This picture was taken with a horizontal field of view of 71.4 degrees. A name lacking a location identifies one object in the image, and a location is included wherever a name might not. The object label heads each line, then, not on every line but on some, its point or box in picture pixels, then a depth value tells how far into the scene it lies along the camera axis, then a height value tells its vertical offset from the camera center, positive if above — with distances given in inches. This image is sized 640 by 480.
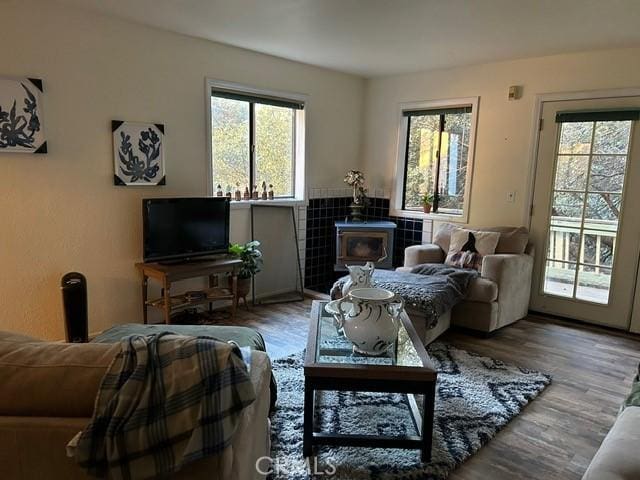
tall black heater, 118.1 -32.9
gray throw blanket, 129.3 -28.9
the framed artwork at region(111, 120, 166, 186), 135.4 +9.2
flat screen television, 139.0 -14.1
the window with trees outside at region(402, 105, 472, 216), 191.8 +15.5
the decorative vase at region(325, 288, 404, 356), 81.8 -24.2
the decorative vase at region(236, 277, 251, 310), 164.1 -37.5
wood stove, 193.8 -23.3
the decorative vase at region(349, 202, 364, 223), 208.7 -9.9
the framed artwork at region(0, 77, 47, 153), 113.3 +16.3
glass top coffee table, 76.9 -32.1
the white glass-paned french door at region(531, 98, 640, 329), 151.7 -4.7
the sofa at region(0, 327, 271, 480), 45.1 -23.6
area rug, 80.4 -48.6
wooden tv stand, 134.7 -28.7
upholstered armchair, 146.6 -30.4
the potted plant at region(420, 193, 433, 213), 201.2 -4.7
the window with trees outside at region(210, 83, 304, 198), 166.4 +18.2
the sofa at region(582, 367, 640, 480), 52.4 -32.1
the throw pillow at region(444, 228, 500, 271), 162.7 -20.1
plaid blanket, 42.9 -22.2
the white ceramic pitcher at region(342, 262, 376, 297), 100.4 -19.5
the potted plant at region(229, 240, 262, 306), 162.6 -28.0
